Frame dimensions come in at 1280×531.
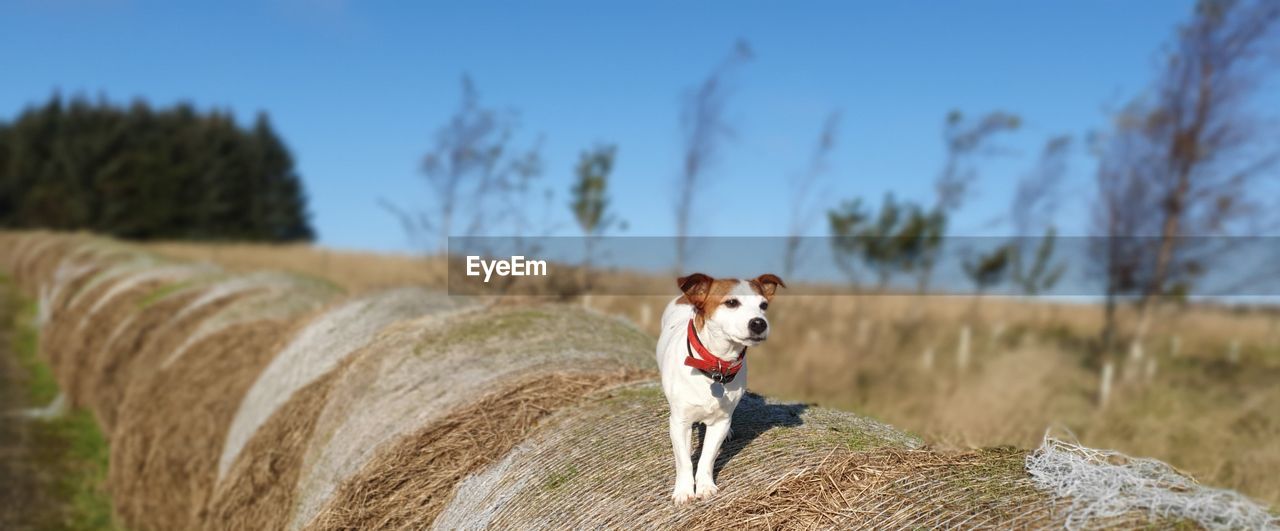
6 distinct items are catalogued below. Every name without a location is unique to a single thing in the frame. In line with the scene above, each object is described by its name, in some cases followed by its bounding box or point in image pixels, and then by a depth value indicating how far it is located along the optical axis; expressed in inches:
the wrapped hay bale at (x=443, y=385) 191.8
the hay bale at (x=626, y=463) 137.8
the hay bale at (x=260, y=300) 383.8
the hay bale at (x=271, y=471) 247.8
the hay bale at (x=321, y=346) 279.3
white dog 109.4
